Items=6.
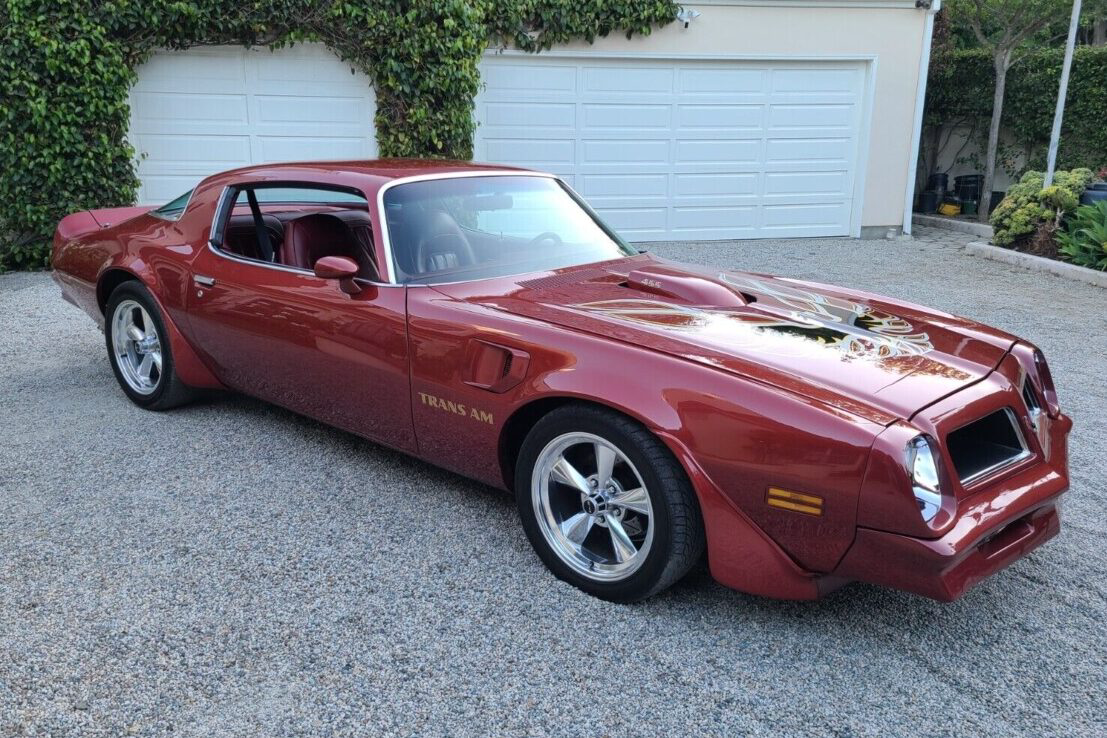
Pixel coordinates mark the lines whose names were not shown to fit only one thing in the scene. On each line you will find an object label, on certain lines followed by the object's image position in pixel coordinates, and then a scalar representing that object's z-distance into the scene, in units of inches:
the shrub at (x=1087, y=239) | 350.3
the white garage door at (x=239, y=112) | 380.5
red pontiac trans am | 94.4
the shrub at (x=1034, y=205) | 388.2
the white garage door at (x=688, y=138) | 429.4
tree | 507.5
